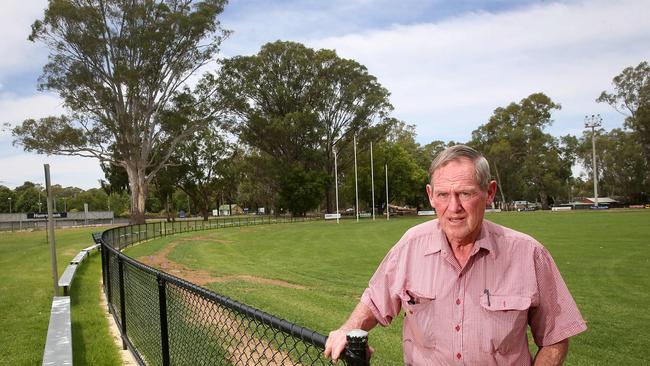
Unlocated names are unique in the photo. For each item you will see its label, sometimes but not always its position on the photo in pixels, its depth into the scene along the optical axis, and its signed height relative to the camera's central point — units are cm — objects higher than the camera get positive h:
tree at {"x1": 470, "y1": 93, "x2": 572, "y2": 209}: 8419 +560
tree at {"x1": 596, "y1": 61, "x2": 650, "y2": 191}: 7069 +1147
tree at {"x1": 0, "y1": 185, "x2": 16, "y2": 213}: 10900 +235
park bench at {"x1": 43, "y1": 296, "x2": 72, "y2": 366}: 467 -139
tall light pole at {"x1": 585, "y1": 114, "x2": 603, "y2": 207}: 7107 +777
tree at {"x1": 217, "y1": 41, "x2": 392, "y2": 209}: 6228 +1160
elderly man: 204 -43
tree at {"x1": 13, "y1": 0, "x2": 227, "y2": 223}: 4147 +1117
